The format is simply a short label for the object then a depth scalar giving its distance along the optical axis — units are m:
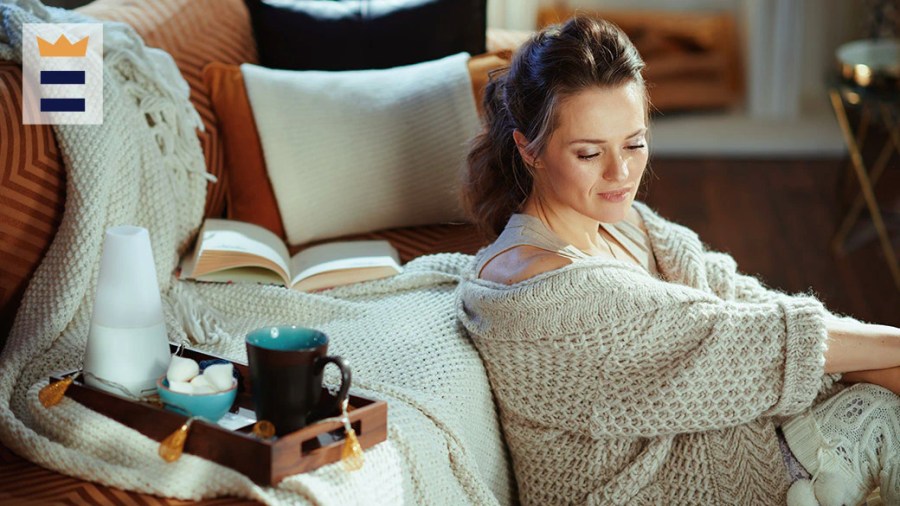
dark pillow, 2.62
